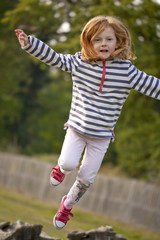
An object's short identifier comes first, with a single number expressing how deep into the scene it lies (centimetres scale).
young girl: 566
